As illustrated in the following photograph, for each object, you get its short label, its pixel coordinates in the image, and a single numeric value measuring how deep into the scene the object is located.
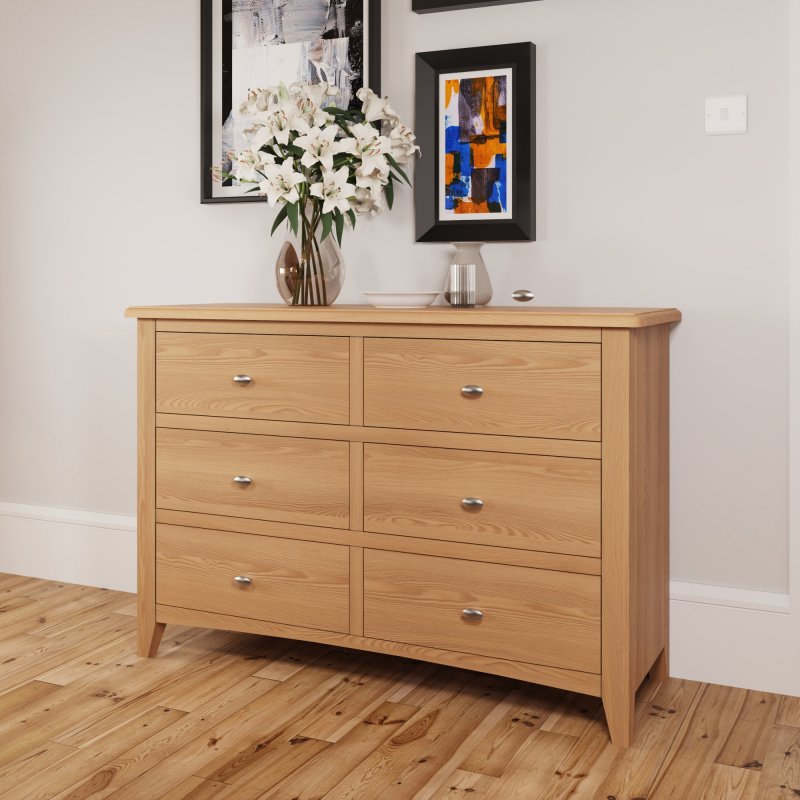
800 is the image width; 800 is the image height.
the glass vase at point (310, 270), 2.61
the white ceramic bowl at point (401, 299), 2.49
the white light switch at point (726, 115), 2.43
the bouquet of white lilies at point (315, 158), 2.51
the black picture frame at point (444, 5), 2.67
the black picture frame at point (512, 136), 2.63
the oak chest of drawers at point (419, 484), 2.17
